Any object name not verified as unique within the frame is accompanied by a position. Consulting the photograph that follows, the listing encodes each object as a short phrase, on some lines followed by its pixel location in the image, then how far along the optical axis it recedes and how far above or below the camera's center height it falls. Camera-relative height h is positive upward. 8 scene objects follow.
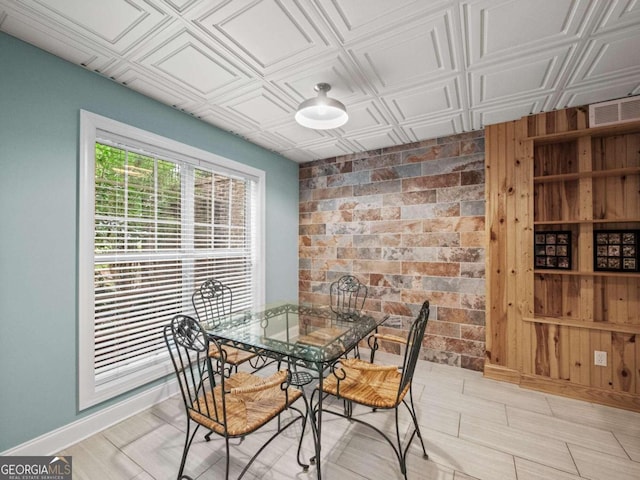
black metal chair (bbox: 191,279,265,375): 2.52 -0.67
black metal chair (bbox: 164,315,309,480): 1.42 -0.97
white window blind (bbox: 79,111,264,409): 2.04 -0.01
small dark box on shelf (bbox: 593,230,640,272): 2.48 -0.09
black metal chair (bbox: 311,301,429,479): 1.66 -0.97
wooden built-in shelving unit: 2.49 -0.22
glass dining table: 1.68 -0.69
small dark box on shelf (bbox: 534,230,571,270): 2.75 -0.08
